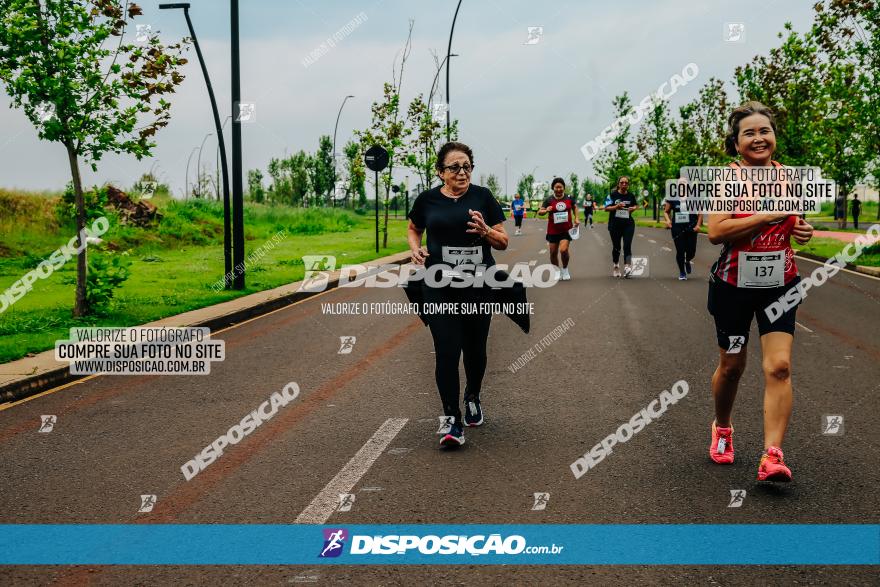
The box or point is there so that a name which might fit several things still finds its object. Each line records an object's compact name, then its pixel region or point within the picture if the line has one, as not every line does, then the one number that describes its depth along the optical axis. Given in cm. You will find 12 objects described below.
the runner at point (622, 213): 1638
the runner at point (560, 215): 1577
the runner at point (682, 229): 1552
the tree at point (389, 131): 3011
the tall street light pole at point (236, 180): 1451
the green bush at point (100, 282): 1186
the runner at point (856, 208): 4051
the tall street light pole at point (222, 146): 1488
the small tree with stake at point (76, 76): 1053
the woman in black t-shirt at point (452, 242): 562
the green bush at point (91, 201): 1176
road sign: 2436
